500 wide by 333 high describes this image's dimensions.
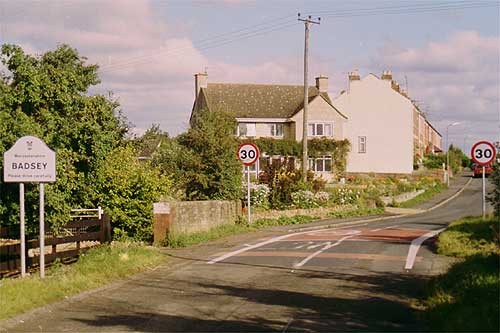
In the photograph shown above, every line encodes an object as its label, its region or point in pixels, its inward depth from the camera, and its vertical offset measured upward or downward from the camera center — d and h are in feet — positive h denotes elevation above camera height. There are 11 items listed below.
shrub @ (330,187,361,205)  120.50 -4.35
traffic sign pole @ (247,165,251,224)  82.68 -2.35
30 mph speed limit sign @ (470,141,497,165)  69.87 +1.65
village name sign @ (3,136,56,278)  43.34 +0.33
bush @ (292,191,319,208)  107.34 -4.32
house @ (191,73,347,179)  201.77 +16.36
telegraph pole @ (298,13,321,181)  138.21 +16.49
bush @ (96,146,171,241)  72.79 -2.76
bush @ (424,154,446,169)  271.08 +3.20
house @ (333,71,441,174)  224.12 +13.76
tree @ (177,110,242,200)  87.45 +0.56
